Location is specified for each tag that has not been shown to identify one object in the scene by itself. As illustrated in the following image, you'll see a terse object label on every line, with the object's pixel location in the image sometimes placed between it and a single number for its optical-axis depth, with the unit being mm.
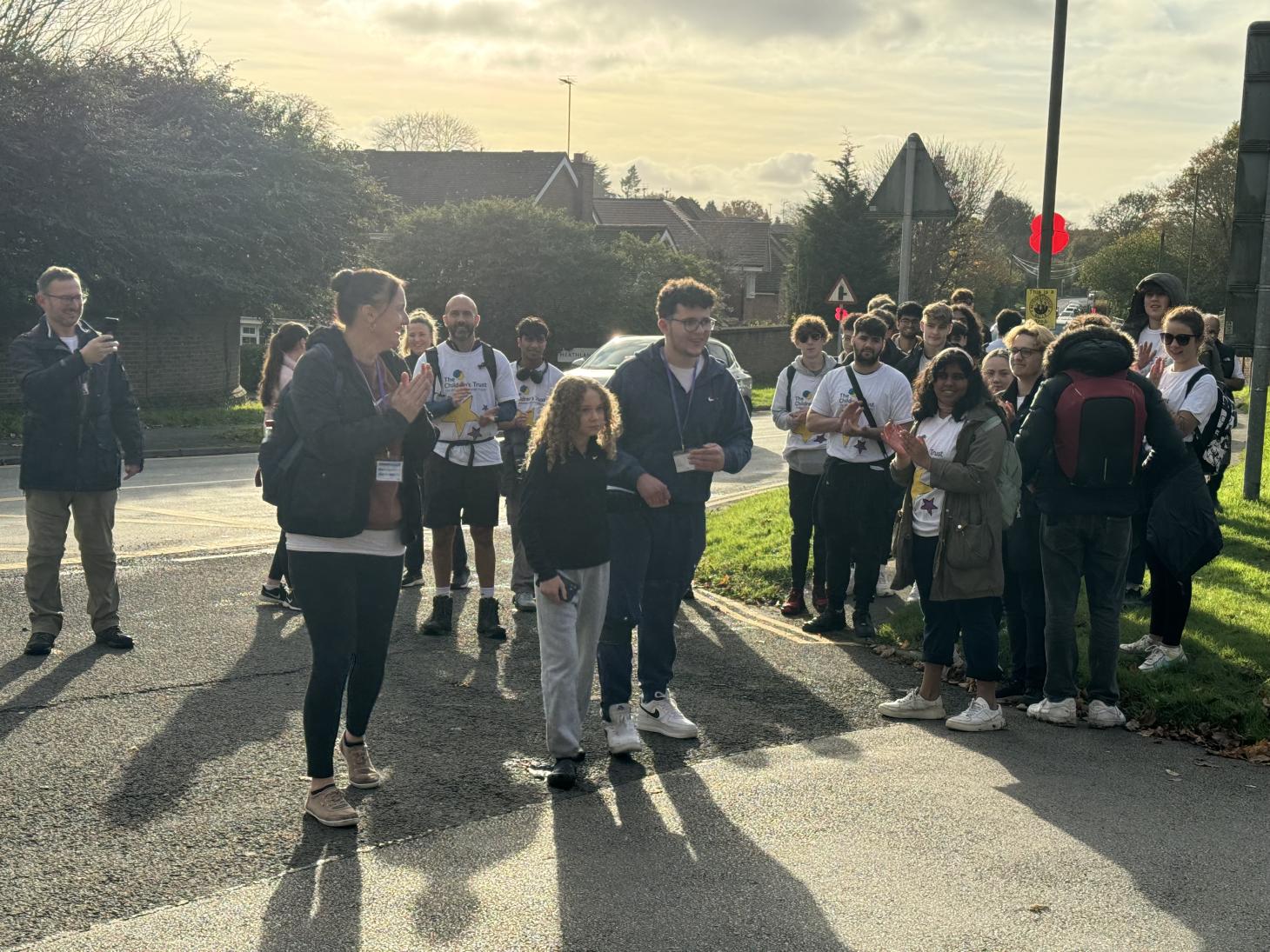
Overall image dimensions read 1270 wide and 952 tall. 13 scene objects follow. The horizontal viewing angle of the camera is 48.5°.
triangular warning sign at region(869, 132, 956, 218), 11047
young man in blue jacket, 6160
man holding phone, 7633
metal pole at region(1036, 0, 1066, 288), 16484
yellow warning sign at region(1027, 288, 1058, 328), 15570
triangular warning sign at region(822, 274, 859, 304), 30258
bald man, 8594
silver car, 21500
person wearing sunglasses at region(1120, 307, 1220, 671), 7500
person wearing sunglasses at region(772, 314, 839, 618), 9195
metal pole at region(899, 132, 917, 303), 10984
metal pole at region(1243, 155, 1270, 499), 11539
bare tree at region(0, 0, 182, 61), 25359
